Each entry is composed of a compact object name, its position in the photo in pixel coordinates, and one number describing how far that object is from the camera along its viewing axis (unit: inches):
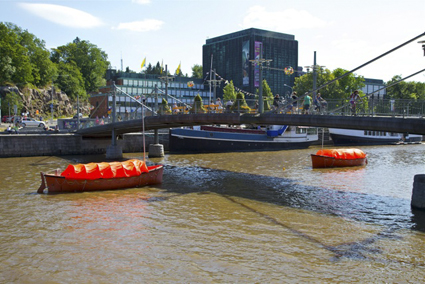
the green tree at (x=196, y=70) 6157.5
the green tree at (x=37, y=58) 3565.5
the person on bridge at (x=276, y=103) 1052.4
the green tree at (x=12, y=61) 3100.1
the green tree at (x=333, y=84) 3389.8
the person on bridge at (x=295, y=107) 1037.6
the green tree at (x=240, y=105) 1085.8
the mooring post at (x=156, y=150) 1590.8
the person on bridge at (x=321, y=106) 922.9
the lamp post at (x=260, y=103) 1032.4
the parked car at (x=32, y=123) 2265.4
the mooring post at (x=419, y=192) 674.8
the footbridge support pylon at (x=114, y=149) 1526.8
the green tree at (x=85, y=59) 4603.8
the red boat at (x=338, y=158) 1250.0
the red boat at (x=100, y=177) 828.0
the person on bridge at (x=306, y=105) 966.4
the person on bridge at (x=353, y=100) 852.7
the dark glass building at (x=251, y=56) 4537.4
